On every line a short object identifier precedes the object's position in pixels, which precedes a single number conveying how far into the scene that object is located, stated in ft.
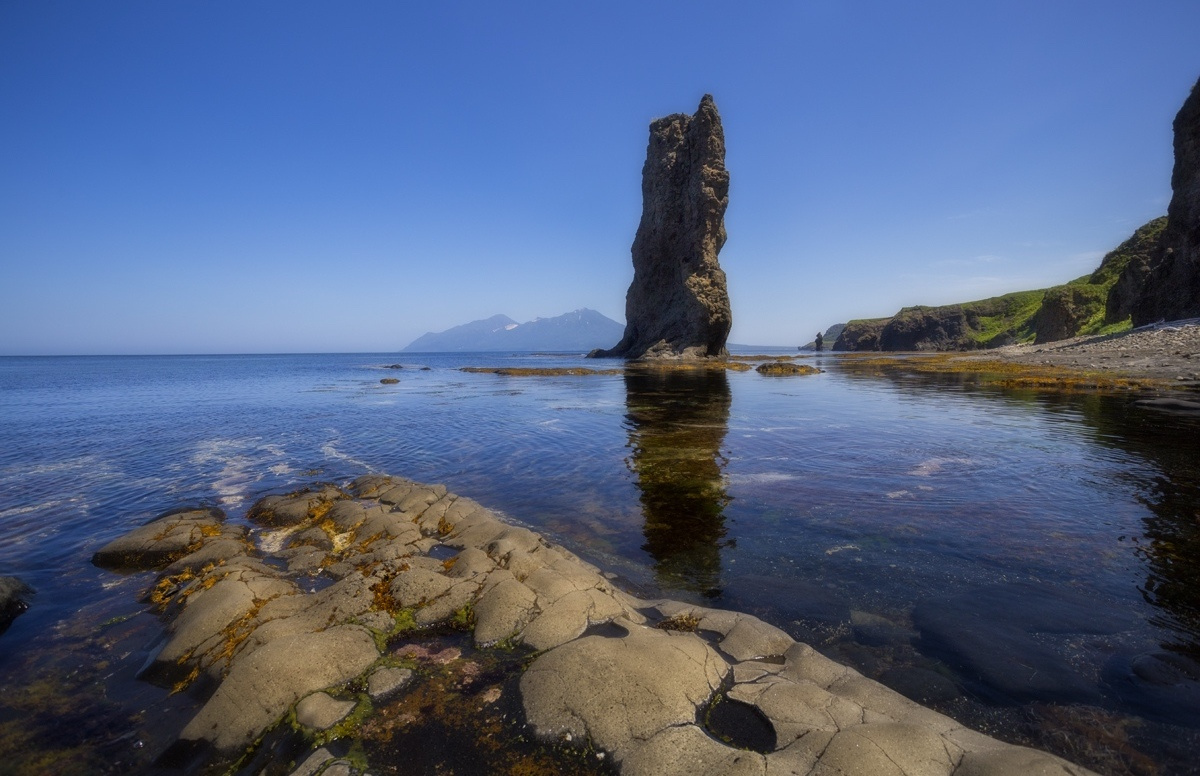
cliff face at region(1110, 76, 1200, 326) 175.83
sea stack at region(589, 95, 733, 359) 296.92
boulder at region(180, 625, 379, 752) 18.49
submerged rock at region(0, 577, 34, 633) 27.94
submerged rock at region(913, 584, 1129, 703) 20.43
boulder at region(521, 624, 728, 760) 17.53
